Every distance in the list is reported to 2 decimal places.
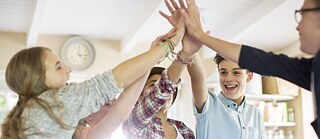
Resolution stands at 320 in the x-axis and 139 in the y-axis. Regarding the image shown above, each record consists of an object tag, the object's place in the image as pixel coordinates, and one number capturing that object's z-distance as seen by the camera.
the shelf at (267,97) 4.81
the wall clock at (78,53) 4.41
